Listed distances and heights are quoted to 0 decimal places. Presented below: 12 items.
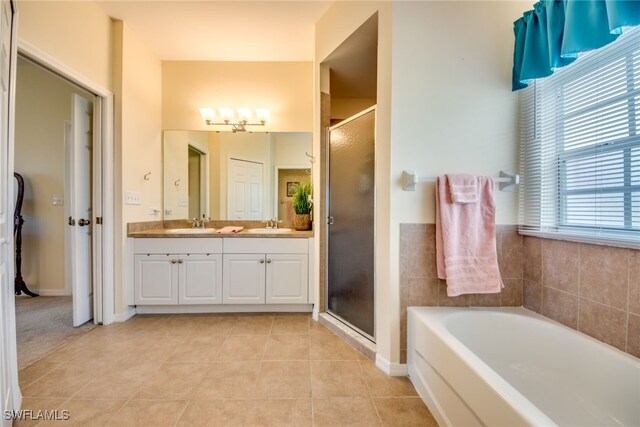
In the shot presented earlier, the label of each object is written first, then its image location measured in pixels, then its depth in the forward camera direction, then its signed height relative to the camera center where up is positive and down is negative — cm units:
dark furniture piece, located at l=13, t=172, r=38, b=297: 288 -38
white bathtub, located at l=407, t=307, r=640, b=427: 97 -77
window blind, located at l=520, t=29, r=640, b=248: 120 +33
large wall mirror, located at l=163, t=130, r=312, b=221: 298 +43
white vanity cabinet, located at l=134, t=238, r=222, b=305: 248 -61
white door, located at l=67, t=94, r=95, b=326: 221 -1
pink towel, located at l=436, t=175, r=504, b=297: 159 -21
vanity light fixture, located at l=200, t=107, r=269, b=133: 293 +106
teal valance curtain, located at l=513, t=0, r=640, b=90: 111 +90
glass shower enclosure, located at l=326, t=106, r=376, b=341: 192 -11
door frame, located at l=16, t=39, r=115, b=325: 229 +7
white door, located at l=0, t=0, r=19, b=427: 116 -6
